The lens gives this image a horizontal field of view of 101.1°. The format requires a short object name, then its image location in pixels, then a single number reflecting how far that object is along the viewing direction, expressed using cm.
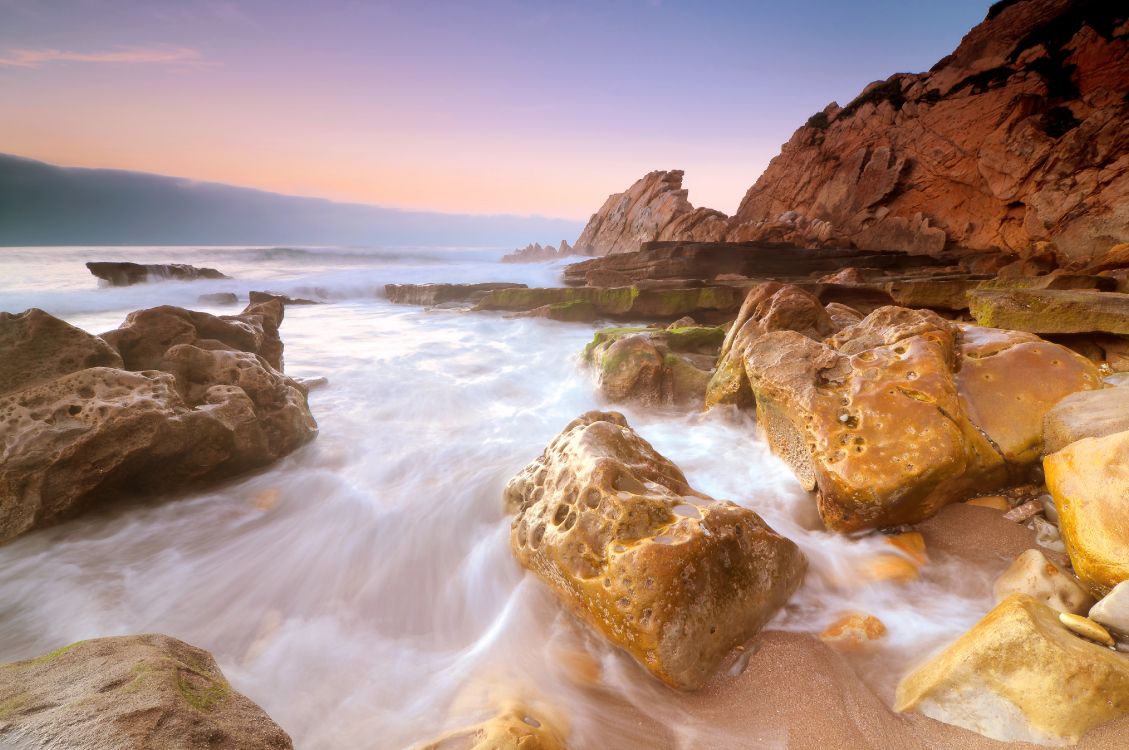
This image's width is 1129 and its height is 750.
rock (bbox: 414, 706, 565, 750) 163
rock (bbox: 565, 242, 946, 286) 1555
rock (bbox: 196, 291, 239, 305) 1850
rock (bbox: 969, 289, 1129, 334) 543
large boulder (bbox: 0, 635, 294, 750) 111
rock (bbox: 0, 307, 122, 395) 353
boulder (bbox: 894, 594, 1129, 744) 155
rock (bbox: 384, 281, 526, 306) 1769
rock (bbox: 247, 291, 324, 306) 1508
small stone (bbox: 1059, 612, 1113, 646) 180
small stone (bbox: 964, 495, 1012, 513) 298
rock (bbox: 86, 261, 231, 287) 2192
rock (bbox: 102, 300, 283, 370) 444
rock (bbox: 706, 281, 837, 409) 491
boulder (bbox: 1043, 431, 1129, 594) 206
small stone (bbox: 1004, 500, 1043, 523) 285
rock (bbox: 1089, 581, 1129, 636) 181
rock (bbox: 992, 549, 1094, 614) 212
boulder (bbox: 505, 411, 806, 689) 210
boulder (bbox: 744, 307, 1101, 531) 287
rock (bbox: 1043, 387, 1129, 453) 267
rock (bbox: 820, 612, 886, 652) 230
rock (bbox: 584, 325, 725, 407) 584
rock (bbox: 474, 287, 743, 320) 1139
